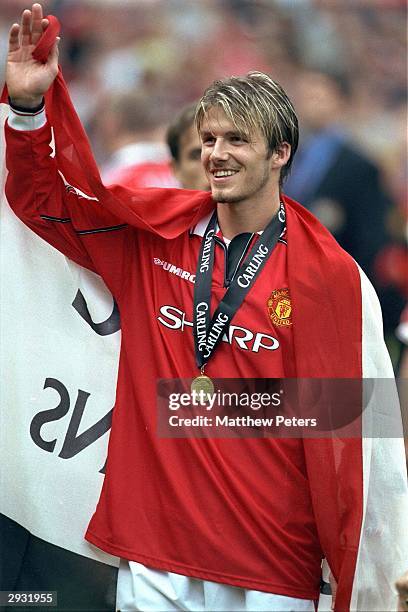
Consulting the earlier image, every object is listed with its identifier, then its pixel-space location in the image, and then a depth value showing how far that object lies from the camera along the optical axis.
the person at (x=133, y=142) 13.91
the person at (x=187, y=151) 11.82
